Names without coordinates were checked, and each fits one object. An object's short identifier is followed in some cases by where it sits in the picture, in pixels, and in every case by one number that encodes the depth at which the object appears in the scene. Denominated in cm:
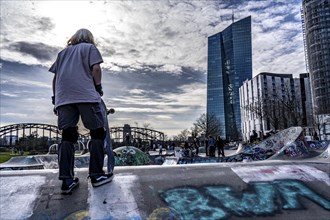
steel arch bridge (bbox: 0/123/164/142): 9200
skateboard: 360
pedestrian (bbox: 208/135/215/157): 1916
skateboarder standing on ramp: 320
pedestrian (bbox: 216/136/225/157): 1962
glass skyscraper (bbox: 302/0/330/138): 7980
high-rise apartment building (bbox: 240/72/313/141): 4048
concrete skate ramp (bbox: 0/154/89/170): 1048
